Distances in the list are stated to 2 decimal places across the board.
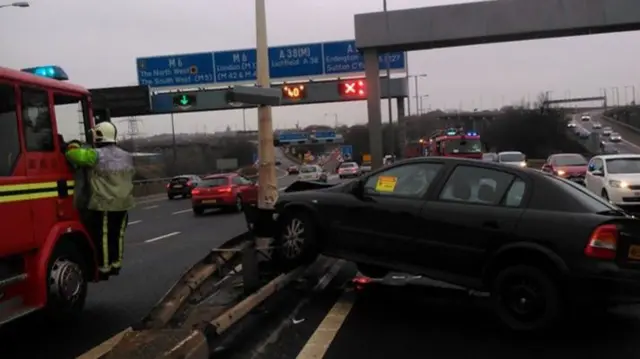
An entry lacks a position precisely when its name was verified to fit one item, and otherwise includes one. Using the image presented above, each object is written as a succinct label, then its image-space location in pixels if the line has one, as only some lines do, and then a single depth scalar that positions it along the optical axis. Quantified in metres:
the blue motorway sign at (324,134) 106.19
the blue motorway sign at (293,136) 100.94
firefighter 6.27
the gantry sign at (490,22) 20.22
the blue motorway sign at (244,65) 34.91
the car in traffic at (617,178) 16.59
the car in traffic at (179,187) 39.28
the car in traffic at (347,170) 58.14
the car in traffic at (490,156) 34.06
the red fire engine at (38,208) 5.17
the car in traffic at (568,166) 25.39
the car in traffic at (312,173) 48.12
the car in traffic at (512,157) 32.97
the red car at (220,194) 23.39
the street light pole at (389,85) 34.35
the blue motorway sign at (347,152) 98.31
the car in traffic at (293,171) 85.50
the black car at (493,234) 5.61
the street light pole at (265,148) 11.91
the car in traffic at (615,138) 79.46
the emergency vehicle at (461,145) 32.19
